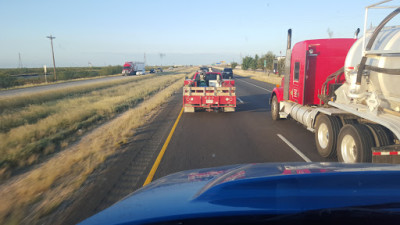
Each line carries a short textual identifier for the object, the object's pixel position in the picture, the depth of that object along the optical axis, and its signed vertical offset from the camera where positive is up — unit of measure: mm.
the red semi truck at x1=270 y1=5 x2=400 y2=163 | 5844 -825
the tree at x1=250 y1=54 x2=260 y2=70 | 79750 -651
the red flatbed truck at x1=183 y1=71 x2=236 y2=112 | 15109 -1759
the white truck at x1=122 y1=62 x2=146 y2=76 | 80000 -1835
